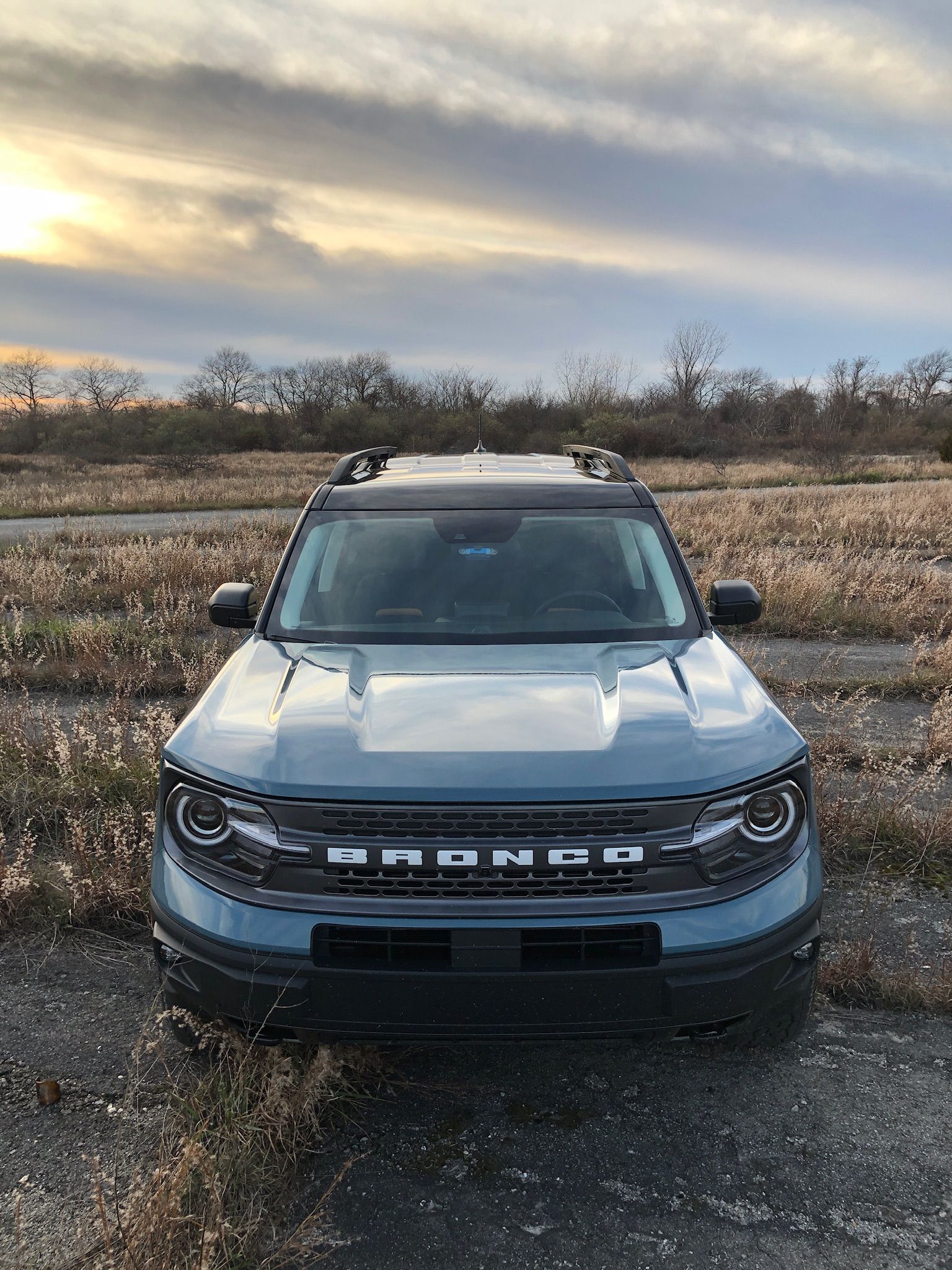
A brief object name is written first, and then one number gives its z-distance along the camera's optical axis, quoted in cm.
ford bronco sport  209
